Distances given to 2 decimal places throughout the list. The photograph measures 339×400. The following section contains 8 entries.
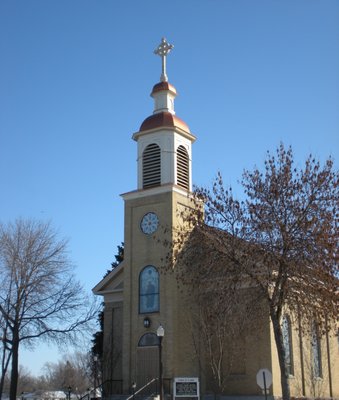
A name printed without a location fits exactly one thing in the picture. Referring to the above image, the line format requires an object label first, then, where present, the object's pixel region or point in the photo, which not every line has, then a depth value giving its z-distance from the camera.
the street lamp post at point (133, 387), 29.47
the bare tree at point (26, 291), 34.44
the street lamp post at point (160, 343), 24.79
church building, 31.11
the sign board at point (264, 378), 20.08
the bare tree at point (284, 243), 20.91
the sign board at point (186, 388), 25.00
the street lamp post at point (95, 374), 32.95
